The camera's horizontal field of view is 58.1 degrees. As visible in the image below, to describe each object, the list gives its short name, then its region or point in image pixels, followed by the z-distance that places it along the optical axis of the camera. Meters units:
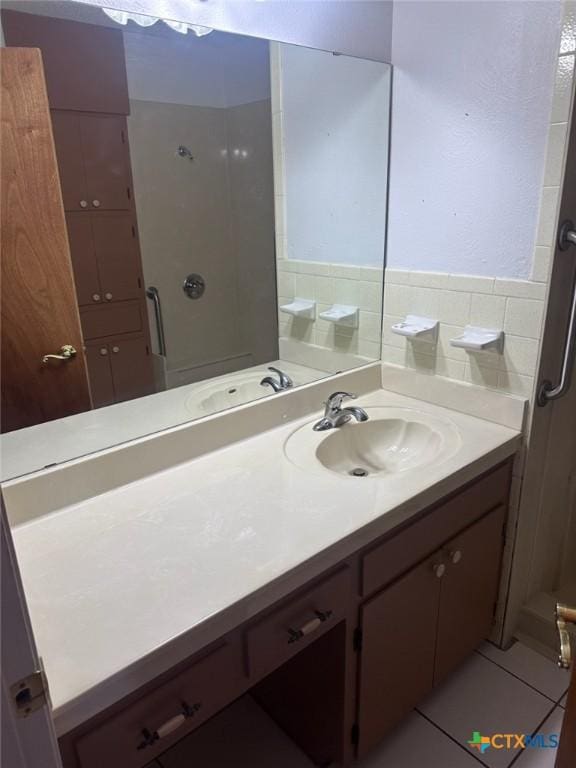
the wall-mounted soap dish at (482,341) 1.44
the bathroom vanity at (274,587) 0.79
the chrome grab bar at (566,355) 1.31
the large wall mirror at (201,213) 1.13
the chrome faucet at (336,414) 1.52
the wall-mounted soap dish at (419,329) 1.60
